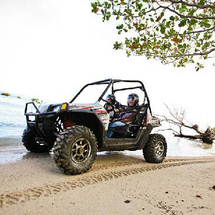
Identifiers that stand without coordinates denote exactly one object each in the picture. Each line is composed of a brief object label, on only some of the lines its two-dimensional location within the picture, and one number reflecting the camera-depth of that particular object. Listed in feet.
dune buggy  9.60
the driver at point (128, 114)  13.98
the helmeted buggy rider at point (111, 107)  15.30
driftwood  31.89
